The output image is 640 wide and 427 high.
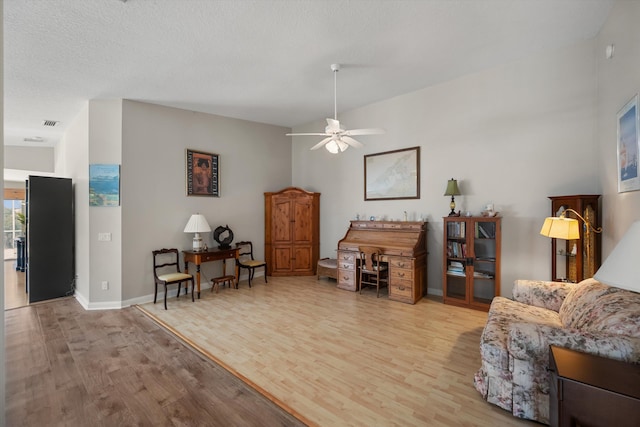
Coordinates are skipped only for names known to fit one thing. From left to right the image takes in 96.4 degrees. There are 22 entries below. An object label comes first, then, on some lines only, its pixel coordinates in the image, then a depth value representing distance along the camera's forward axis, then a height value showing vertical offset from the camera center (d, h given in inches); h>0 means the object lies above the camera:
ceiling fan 134.5 +37.6
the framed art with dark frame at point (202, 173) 200.6 +27.9
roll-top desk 169.2 -25.9
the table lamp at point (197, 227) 188.7 -10.0
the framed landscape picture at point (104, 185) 169.8 +16.1
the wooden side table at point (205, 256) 183.5 -29.4
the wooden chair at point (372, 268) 177.6 -35.7
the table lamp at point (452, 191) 163.3 +12.0
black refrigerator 177.9 -17.0
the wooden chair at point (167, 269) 171.2 -38.1
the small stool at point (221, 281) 197.6 -48.3
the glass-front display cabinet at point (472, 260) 151.9 -26.3
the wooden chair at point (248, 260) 213.2 -38.2
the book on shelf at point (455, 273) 160.2 -34.5
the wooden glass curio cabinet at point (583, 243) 119.8 -13.2
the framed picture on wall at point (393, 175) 188.2 +25.9
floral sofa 64.5 -32.4
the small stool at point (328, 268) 213.8 -42.5
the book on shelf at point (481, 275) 153.3 -34.2
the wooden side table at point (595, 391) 47.9 -31.4
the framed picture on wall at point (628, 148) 88.2 +21.0
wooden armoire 238.1 -16.0
